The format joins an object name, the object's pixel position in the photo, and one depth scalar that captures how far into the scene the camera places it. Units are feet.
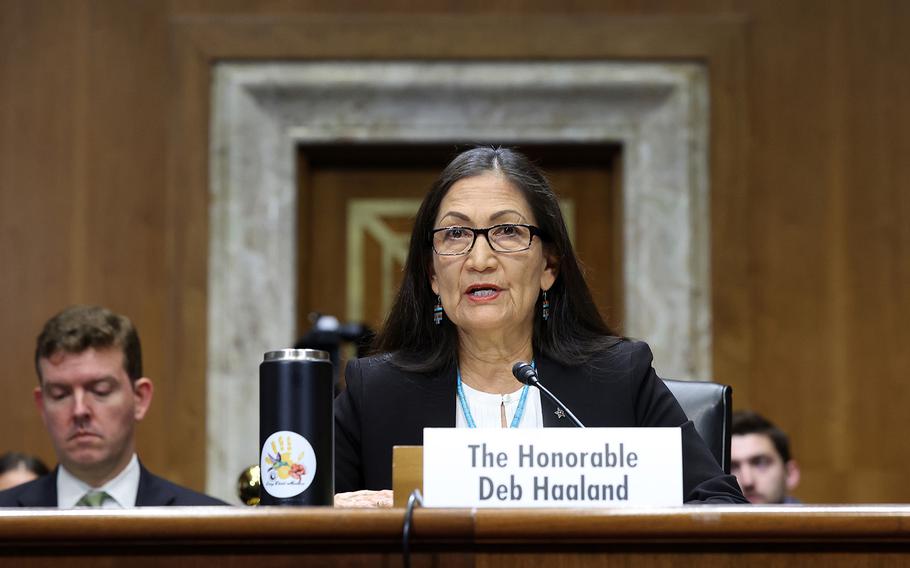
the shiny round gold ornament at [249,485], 9.75
